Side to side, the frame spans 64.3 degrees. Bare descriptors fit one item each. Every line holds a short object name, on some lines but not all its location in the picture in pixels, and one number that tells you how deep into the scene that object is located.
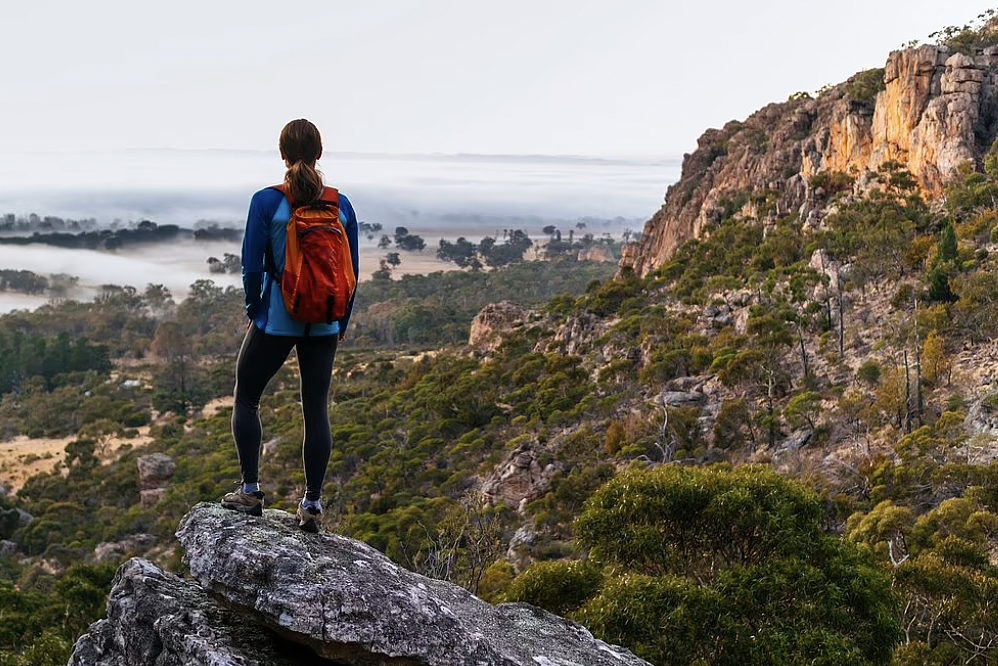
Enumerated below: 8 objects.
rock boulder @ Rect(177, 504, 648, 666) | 4.19
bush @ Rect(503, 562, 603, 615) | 10.43
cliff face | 36.09
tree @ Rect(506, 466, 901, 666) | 8.78
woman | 4.16
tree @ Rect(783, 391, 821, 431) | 22.80
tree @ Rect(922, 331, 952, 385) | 21.55
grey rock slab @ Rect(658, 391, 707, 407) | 27.59
